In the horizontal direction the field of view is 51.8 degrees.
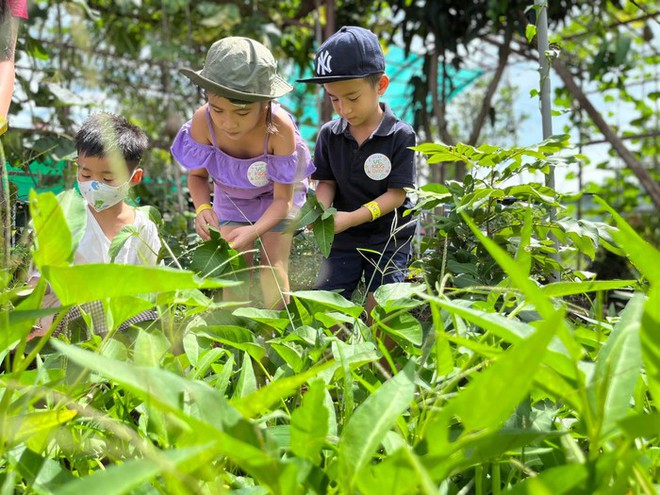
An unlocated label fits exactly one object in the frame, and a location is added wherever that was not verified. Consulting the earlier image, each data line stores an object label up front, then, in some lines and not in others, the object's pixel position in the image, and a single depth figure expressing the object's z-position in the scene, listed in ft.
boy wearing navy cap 6.01
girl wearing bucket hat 5.66
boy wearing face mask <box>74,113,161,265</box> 5.24
